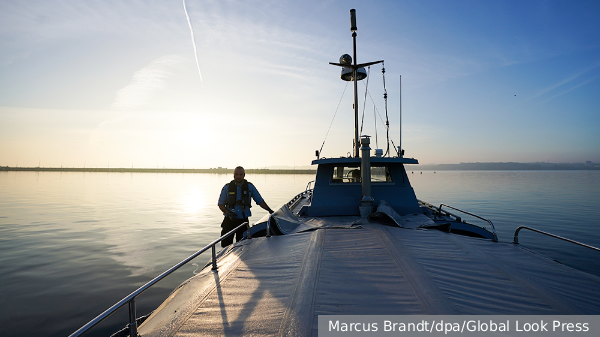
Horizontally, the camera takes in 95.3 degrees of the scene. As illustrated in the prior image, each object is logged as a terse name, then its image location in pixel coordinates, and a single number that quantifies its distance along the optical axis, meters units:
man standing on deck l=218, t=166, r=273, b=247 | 6.91
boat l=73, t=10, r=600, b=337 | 2.70
